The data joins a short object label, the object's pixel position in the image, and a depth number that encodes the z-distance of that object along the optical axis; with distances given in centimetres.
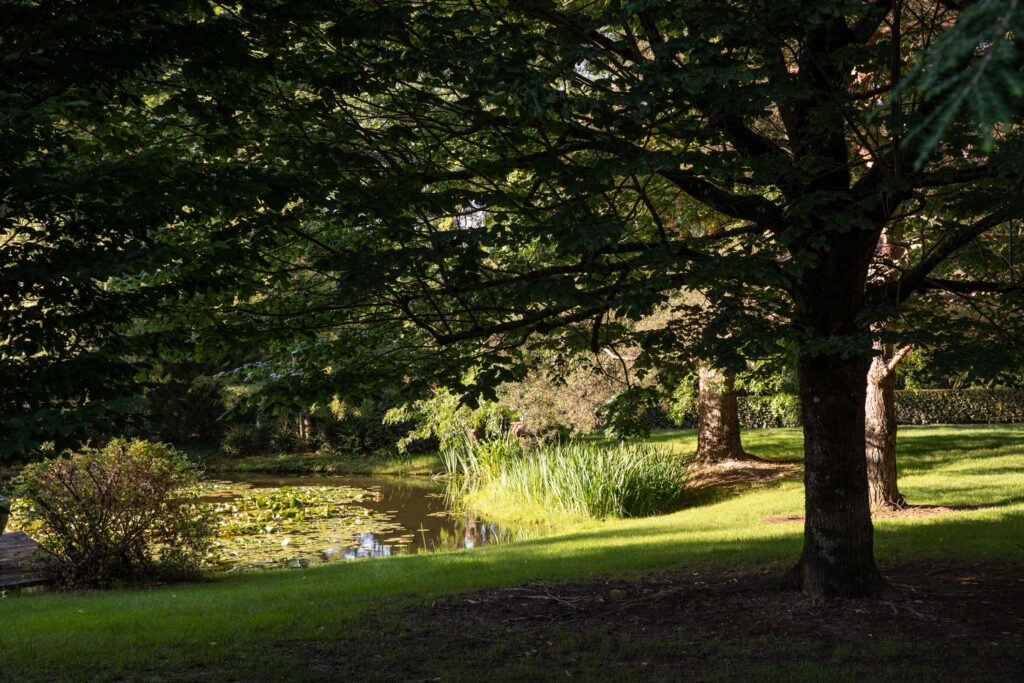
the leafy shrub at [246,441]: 2881
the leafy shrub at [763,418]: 2864
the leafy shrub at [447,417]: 1484
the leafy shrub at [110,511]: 1000
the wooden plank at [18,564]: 1022
